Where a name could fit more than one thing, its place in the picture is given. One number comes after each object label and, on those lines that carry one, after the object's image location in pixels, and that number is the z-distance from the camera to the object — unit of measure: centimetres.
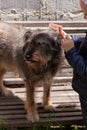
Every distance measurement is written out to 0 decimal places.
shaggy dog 429
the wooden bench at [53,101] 463
